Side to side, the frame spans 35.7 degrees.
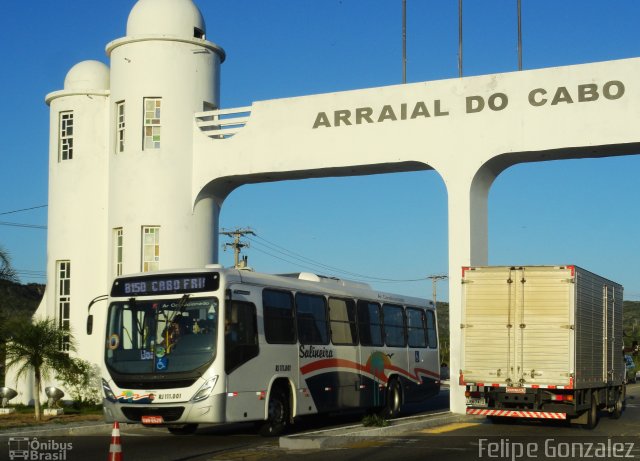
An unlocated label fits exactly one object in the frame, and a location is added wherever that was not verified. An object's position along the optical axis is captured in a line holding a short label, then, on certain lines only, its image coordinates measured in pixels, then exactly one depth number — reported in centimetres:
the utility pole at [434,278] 7893
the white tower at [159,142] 2589
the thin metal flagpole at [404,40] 2431
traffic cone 1088
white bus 1684
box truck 1902
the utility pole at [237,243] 6265
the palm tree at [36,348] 2395
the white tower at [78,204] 2775
